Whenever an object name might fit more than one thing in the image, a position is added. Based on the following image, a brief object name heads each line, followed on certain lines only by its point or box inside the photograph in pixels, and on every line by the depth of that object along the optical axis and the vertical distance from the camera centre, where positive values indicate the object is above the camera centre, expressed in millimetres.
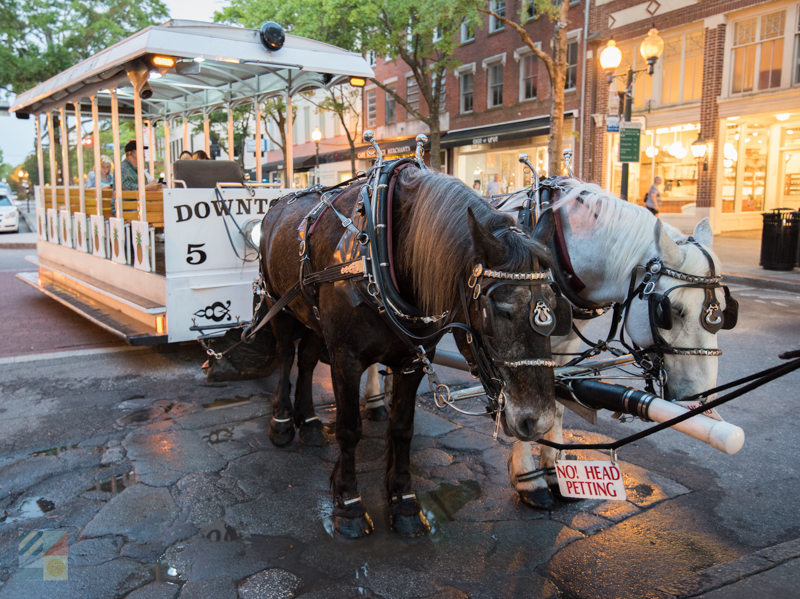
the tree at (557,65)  13703 +3493
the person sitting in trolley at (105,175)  9926 +596
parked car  26516 -300
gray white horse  2955 -263
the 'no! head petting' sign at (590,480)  2879 -1264
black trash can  13055 -508
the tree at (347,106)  27344 +5356
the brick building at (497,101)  23703 +4858
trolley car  5852 +78
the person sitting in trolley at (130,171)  8008 +524
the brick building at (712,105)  17984 +3460
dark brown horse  2453 -440
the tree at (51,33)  22344 +6889
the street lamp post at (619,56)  13094 +3438
